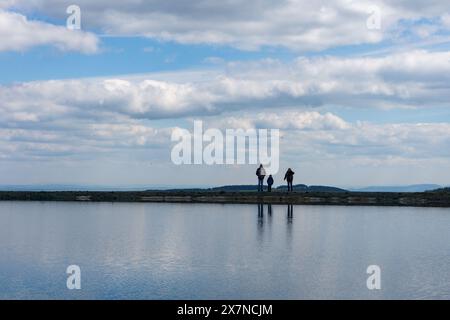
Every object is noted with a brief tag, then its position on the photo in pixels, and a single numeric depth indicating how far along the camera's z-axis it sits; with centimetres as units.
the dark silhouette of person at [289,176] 9681
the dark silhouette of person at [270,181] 9819
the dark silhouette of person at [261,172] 9441
